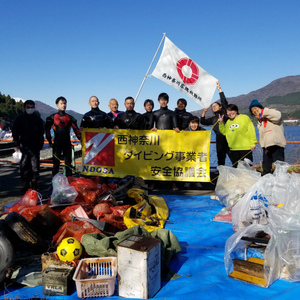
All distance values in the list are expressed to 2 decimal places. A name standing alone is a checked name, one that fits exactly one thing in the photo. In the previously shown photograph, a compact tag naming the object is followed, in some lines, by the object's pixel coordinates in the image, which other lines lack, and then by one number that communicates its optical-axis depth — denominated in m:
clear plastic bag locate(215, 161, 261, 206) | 5.08
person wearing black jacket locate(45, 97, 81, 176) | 6.71
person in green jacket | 6.23
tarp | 2.60
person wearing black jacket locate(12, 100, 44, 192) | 6.51
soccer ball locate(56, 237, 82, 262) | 2.91
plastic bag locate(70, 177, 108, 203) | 4.99
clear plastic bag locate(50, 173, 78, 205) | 4.64
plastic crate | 2.53
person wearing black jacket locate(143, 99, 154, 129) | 7.28
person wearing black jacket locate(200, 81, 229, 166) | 6.96
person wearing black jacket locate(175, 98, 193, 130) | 7.21
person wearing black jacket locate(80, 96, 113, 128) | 7.04
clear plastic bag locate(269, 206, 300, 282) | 2.79
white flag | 7.00
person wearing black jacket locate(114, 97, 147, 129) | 6.97
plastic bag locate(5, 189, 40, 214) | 4.47
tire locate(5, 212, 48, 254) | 3.30
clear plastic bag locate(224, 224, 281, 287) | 2.78
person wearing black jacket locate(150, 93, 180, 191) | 6.78
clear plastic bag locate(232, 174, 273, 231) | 3.70
